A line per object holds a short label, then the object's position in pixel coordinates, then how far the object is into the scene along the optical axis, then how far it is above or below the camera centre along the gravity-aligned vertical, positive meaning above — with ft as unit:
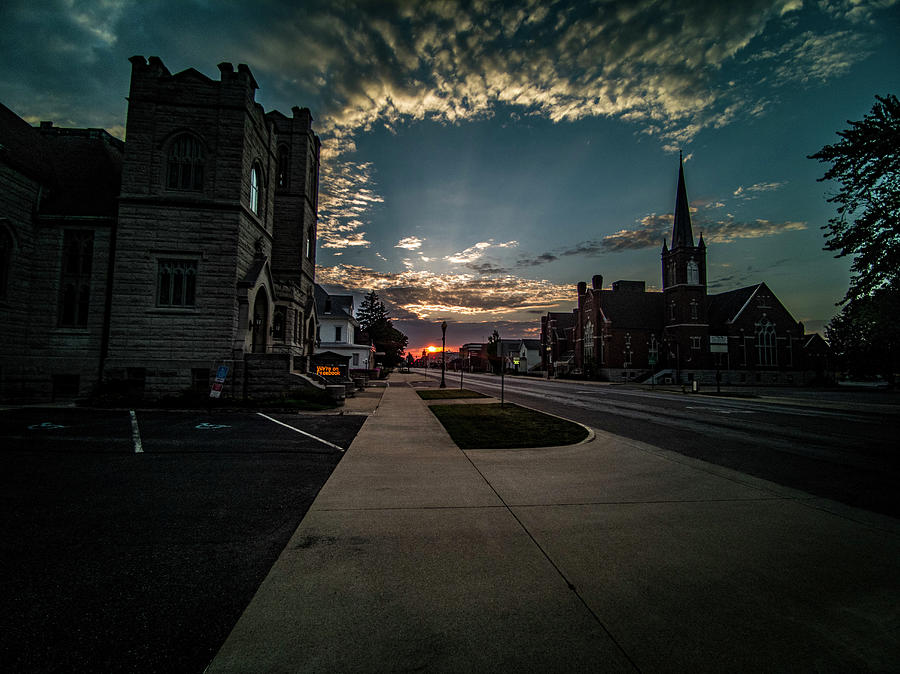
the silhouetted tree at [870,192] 42.50 +20.08
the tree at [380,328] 234.58 +16.94
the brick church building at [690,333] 180.86 +13.95
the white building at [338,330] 151.94 +9.81
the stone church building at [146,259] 53.47 +12.91
